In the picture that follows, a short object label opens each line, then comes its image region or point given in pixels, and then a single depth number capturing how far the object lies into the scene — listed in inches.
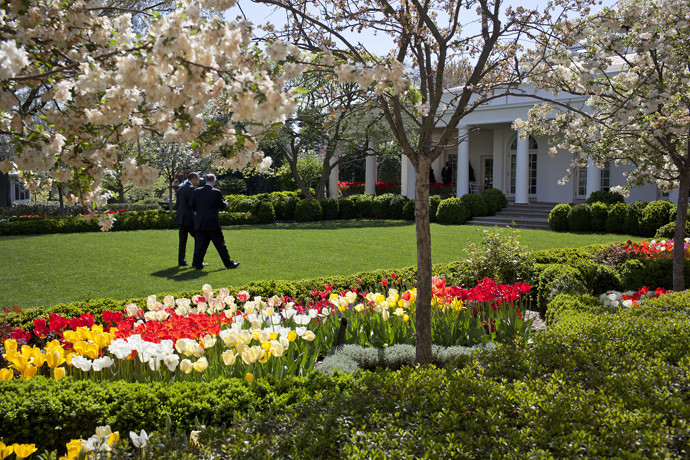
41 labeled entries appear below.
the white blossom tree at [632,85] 209.9
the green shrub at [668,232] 434.7
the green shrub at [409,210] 782.5
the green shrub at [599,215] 589.6
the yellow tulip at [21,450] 78.2
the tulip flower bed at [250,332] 124.0
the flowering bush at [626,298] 205.5
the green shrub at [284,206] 828.6
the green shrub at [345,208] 853.2
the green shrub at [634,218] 559.2
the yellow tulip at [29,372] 119.3
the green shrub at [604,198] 629.9
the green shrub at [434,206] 749.8
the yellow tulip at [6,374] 120.2
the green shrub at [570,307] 201.2
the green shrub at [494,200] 738.2
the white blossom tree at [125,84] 75.0
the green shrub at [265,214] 784.3
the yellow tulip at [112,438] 87.7
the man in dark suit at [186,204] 376.3
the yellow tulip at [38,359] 119.6
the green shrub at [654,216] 534.9
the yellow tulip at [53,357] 119.5
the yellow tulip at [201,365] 121.5
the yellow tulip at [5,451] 80.9
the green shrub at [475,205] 720.3
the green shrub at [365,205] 843.9
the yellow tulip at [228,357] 122.5
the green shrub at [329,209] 835.4
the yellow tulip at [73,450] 83.4
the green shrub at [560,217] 615.8
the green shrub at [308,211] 806.5
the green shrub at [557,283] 240.1
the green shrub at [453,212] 704.4
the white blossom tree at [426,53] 154.1
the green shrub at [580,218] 597.3
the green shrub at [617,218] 571.8
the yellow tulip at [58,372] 118.7
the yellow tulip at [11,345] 121.0
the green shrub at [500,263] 279.9
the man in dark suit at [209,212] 359.3
